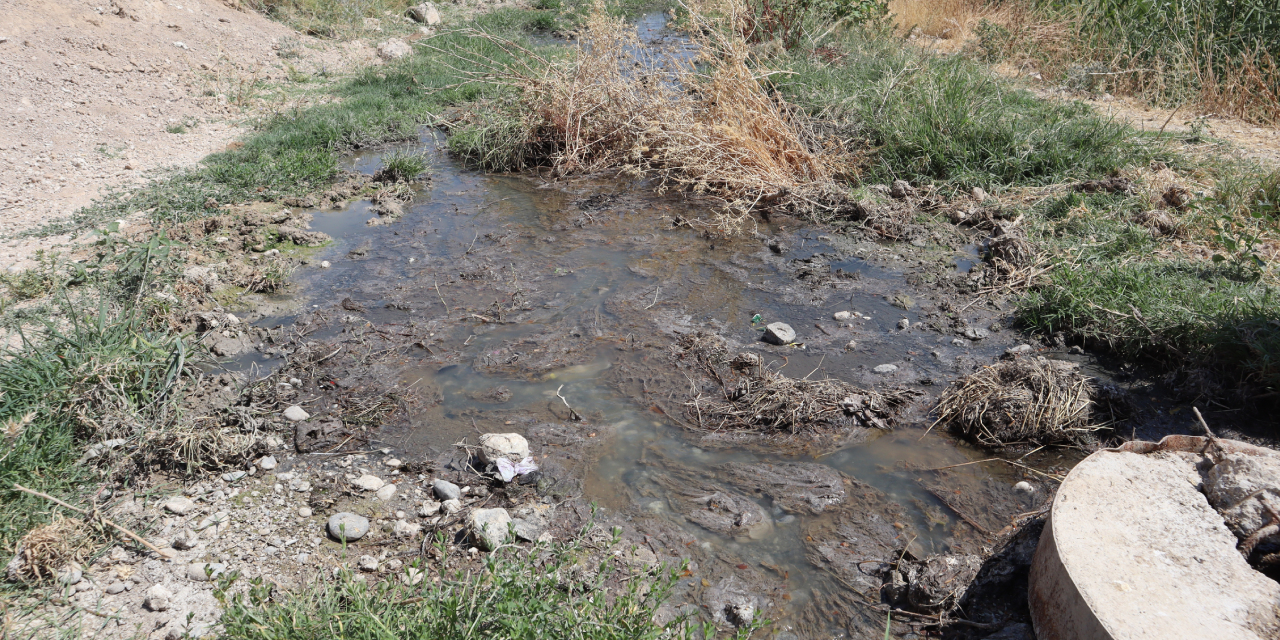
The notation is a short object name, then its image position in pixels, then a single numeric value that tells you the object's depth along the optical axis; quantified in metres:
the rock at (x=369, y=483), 3.15
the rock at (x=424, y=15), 12.45
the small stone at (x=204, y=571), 2.61
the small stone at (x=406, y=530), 2.90
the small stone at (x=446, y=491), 3.09
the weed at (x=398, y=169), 6.67
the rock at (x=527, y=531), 2.83
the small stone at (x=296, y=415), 3.54
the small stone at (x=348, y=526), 2.85
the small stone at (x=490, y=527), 2.76
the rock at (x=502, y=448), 3.24
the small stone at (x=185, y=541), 2.78
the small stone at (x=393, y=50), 10.30
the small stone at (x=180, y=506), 2.95
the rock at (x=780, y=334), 4.32
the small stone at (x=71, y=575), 2.54
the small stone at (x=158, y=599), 2.50
